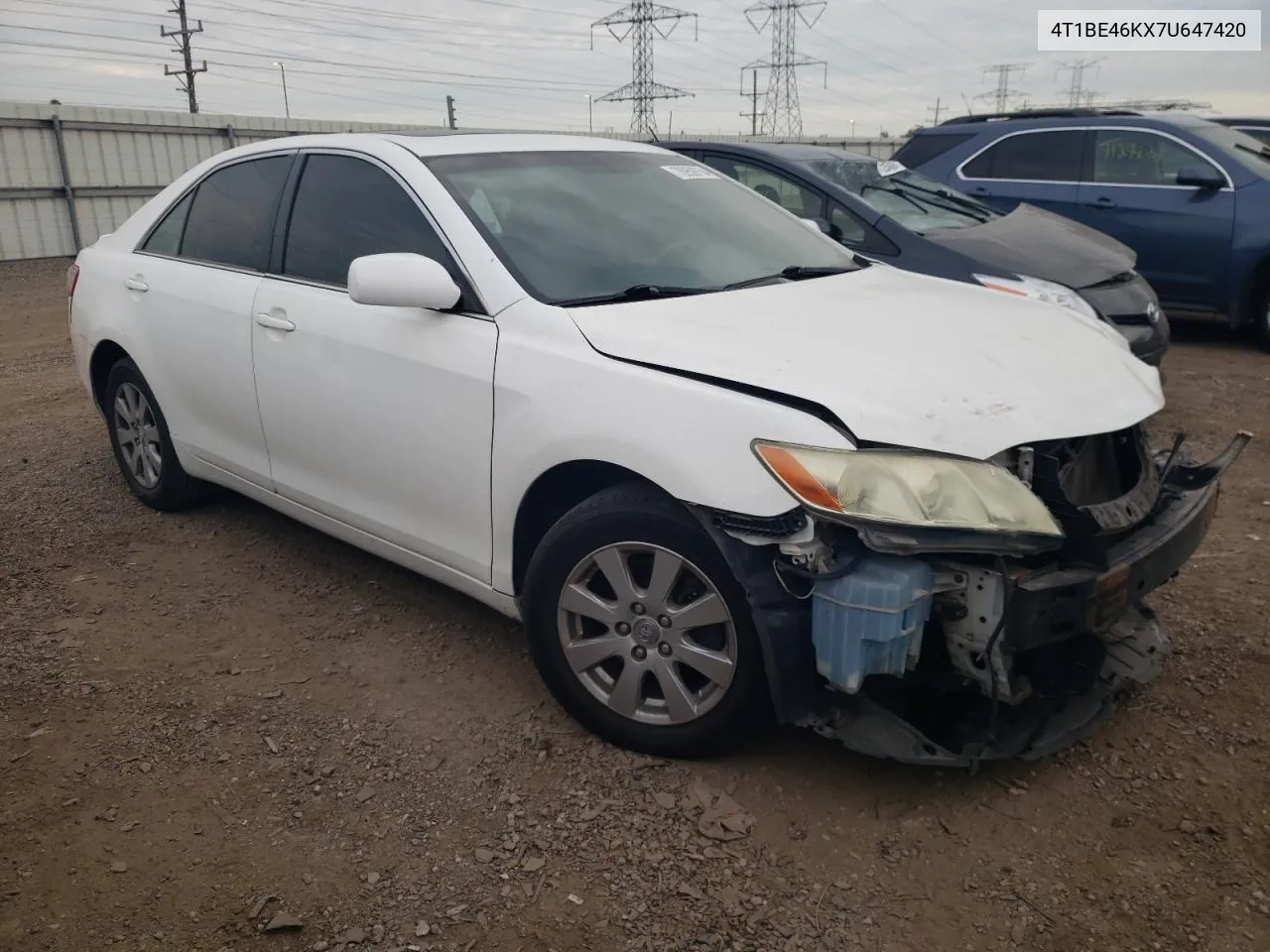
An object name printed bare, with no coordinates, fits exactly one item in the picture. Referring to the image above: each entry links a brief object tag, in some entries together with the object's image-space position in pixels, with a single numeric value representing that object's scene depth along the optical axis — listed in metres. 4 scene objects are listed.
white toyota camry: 2.38
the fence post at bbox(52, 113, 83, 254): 15.01
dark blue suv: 7.93
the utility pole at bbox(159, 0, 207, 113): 38.12
